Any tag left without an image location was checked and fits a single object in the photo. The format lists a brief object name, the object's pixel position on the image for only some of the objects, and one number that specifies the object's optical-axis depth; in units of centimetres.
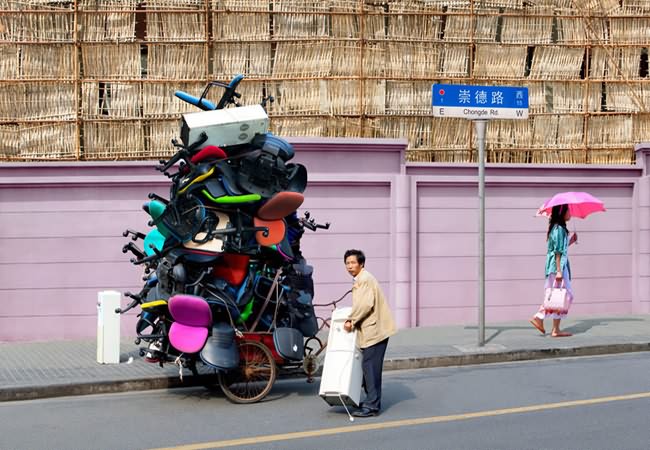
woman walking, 1381
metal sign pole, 1270
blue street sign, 1261
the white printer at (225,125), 973
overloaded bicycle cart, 967
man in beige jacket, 898
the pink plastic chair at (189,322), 938
